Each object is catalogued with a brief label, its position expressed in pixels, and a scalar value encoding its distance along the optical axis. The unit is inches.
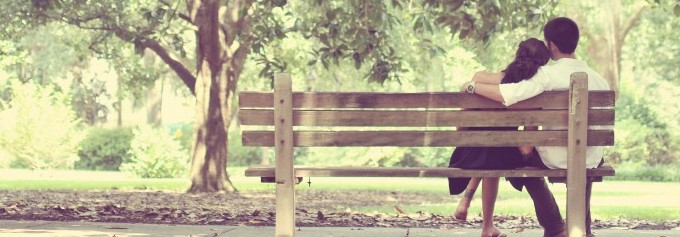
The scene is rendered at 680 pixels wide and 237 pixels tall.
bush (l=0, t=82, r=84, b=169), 1147.3
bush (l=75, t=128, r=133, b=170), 1467.8
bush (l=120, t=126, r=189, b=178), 1155.3
